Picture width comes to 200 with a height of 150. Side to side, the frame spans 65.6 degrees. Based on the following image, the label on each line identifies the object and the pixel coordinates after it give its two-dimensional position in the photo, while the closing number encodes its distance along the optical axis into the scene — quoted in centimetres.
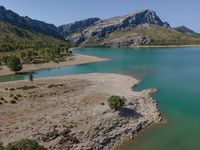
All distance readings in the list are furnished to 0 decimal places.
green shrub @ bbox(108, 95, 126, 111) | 3209
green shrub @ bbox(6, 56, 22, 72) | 6752
